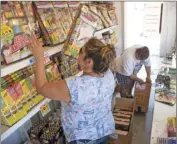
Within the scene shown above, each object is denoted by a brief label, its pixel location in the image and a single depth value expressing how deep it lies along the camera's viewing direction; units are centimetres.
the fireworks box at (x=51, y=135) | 169
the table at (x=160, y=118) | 170
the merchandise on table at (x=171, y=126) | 164
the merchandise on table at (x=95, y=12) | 224
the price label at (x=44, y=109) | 148
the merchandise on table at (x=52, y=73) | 160
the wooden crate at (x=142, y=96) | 331
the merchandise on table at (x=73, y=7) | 190
